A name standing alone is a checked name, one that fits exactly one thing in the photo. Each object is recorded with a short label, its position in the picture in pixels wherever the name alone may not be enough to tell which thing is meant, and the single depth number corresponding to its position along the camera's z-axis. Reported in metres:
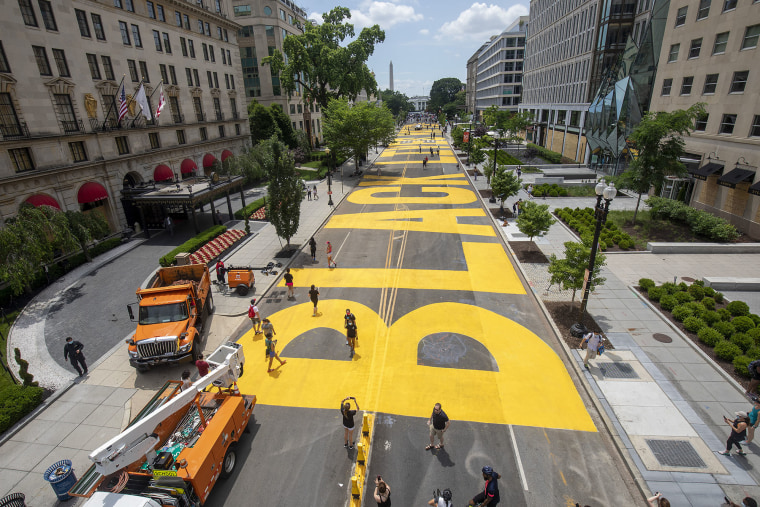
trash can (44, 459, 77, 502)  9.34
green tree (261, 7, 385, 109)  55.06
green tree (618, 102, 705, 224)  25.64
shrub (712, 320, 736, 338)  14.66
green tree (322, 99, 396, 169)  49.16
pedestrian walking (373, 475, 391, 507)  8.40
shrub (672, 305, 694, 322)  16.03
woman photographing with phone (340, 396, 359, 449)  10.33
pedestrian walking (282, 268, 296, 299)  19.38
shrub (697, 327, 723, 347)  14.36
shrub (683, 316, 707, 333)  15.27
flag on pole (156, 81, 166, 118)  28.41
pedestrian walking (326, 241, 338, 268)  23.14
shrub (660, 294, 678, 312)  16.92
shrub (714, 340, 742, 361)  13.59
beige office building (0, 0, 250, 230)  24.00
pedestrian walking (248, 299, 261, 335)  16.64
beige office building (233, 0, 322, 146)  64.50
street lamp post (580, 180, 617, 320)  13.26
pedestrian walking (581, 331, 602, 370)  13.42
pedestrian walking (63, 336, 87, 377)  13.85
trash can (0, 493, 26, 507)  8.80
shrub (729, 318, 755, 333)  14.66
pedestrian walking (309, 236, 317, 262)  24.30
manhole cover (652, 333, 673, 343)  15.17
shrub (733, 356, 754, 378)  12.85
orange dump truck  13.95
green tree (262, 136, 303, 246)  23.41
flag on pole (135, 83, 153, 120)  28.14
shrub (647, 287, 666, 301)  17.78
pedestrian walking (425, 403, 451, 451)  10.10
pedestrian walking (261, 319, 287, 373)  14.32
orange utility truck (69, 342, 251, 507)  7.91
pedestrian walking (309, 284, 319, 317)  17.67
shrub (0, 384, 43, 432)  11.83
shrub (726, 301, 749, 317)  15.80
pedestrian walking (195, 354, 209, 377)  12.11
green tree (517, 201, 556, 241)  23.02
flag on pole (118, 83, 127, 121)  26.75
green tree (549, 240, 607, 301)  16.19
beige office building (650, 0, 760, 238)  24.64
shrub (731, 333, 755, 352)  13.79
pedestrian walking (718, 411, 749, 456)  9.89
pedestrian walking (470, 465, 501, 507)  8.48
